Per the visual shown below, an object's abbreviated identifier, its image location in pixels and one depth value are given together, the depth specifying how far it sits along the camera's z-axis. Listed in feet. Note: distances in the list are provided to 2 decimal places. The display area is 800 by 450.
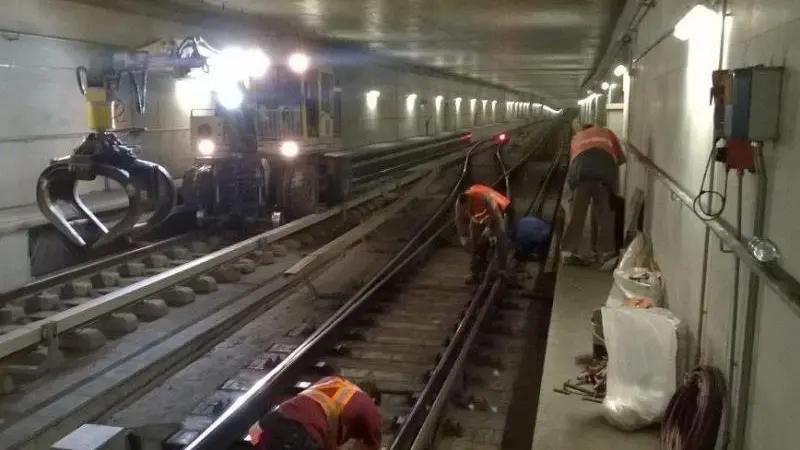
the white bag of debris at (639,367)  16.15
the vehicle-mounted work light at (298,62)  48.70
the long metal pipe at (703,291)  14.85
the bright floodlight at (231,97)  46.37
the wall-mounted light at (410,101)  98.63
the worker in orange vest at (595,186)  31.17
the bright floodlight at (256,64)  48.80
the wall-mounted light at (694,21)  15.02
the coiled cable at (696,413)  12.49
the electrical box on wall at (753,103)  10.46
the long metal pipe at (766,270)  9.00
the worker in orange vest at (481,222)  29.96
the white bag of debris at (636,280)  21.54
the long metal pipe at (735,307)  12.07
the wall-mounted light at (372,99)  82.07
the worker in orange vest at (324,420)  12.12
